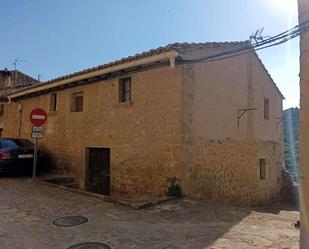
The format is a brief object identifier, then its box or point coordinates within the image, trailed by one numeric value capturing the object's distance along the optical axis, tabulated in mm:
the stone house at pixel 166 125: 6727
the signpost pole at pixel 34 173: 8051
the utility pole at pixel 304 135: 3142
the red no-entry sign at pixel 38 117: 7538
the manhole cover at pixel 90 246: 3755
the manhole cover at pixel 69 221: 4657
